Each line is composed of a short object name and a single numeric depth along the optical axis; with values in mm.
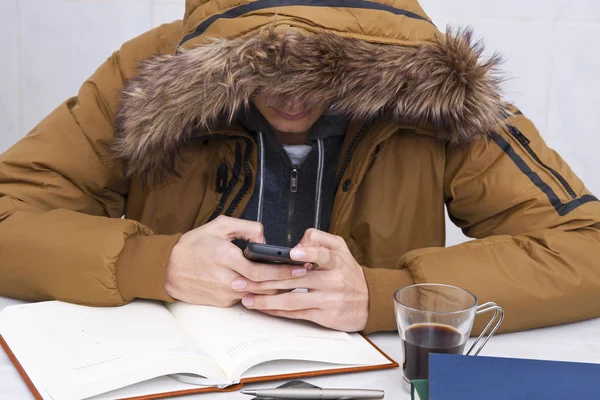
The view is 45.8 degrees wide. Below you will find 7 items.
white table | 865
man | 1088
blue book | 723
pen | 804
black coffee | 863
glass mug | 862
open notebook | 846
